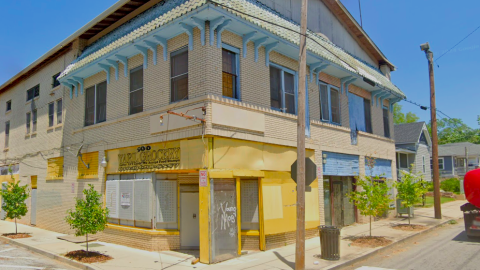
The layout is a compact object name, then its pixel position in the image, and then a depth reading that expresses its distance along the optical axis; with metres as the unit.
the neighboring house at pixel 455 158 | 48.88
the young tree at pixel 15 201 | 16.08
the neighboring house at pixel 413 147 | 35.78
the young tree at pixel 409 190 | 16.09
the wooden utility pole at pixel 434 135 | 19.17
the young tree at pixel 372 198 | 13.09
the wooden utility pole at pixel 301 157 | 9.17
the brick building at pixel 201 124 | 10.98
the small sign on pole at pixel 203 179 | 10.47
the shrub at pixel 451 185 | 36.81
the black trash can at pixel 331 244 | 10.34
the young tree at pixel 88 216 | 10.64
